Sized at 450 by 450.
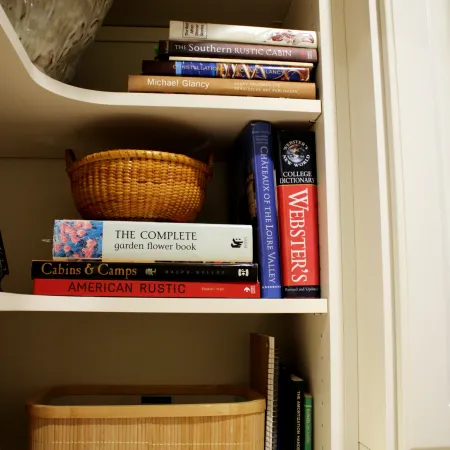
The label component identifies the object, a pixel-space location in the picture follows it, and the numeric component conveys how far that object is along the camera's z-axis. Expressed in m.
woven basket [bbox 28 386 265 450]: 0.87
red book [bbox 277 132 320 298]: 0.90
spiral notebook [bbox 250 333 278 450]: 0.93
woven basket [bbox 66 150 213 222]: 0.90
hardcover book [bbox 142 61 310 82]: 0.91
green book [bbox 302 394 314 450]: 0.92
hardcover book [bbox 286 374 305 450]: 0.92
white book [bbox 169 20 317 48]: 0.93
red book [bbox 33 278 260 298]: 0.85
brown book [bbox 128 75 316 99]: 0.90
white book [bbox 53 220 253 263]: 0.87
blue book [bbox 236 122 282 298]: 0.90
